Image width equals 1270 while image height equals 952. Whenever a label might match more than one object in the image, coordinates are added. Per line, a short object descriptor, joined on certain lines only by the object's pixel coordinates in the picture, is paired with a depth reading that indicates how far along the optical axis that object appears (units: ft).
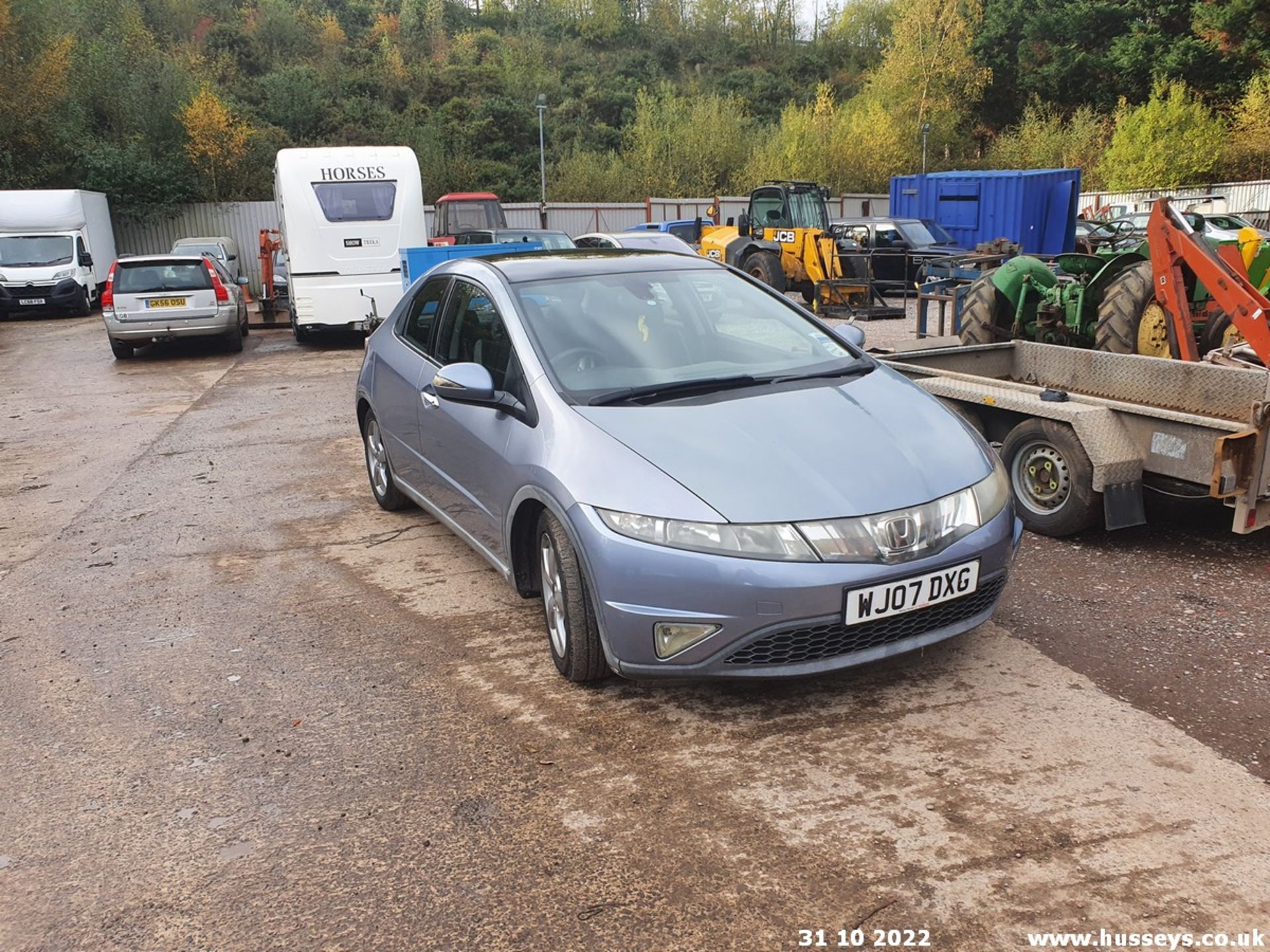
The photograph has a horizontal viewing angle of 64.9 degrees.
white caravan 49.67
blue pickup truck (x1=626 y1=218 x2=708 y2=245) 78.89
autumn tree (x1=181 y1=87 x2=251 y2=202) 102.78
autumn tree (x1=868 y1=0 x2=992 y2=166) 153.17
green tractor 24.66
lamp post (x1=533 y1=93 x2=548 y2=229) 99.76
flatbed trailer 15.47
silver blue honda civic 10.88
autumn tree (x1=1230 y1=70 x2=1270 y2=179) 117.50
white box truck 71.36
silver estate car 46.70
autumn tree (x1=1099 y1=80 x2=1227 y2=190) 117.50
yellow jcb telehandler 57.77
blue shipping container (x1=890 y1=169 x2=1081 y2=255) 74.08
